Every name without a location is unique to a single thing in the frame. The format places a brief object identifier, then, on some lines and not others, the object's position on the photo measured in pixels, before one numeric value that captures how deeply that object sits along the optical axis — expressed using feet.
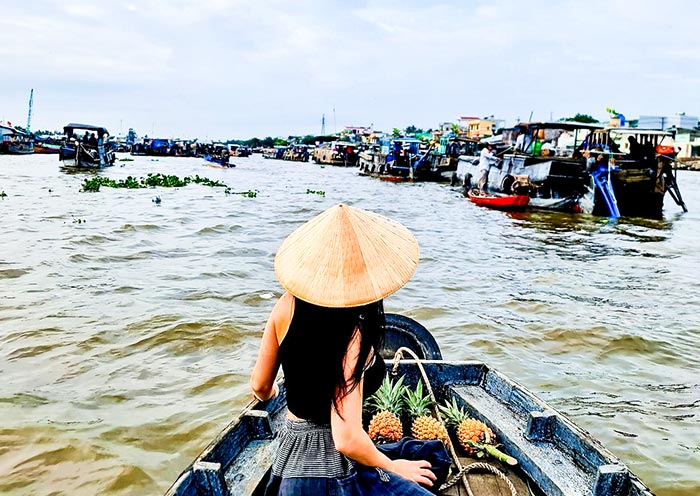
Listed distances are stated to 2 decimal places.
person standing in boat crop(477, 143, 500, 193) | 78.12
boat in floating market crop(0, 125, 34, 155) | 165.37
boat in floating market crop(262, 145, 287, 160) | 281.74
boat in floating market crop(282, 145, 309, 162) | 246.88
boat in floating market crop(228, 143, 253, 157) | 284.20
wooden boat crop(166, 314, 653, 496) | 8.38
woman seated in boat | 6.06
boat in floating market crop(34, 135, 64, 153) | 203.72
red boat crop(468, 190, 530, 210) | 62.80
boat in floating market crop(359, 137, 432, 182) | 113.50
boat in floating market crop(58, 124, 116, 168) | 103.72
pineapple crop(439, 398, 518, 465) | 10.06
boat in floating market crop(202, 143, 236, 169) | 156.66
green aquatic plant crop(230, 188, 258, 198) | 72.79
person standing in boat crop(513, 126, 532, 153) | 75.36
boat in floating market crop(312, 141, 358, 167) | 192.75
